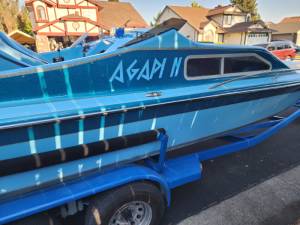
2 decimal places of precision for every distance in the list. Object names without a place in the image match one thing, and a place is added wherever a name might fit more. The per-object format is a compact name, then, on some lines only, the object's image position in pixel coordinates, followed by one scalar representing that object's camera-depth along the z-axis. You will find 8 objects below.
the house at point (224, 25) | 28.55
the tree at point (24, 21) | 24.39
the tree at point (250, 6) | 41.53
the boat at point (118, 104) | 1.64
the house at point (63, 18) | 19.38
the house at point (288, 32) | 33.88
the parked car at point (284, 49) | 15.48
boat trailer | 1.60
